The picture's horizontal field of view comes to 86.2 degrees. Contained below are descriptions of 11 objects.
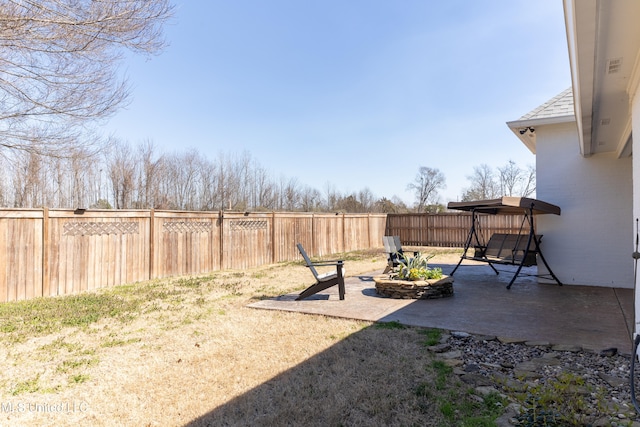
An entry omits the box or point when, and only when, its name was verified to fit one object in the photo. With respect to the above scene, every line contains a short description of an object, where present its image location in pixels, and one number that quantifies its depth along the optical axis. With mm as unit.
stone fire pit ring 5391
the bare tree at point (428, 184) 27609
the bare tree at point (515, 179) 24203
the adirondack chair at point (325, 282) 5418
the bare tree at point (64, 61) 3869
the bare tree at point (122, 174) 13102
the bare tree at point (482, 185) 25141
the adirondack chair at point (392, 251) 7302
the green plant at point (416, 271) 5596
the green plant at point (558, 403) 1954
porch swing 5827
